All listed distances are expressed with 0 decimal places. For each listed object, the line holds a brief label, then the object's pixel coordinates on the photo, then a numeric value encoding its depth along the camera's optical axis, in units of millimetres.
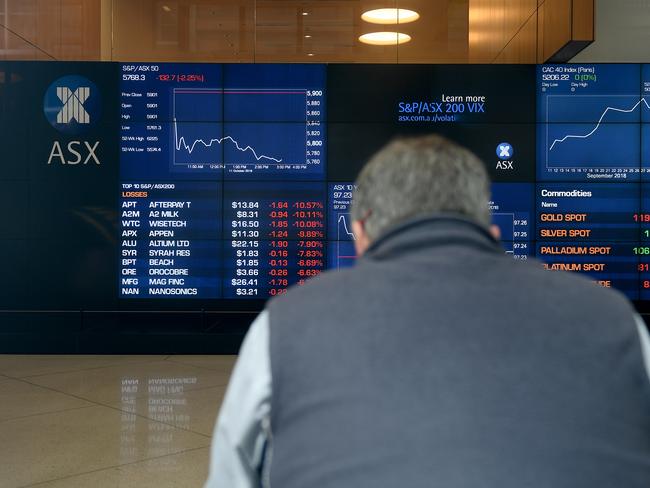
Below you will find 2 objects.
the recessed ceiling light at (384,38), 6680
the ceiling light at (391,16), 6684
